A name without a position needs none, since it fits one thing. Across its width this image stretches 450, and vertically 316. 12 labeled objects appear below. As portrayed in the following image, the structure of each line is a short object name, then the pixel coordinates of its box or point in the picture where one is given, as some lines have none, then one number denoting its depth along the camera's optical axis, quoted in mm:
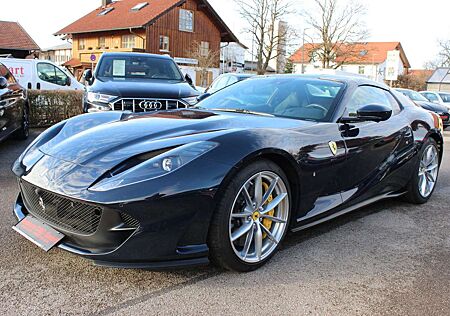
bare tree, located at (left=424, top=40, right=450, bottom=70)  61825
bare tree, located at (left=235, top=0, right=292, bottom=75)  46812
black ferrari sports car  2461
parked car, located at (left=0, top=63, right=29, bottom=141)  6406
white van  13737
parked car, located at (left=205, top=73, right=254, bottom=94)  12453
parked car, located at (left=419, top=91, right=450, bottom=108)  19244
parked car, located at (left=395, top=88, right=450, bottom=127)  15945
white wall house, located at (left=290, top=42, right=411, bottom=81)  66088
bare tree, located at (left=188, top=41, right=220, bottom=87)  36328
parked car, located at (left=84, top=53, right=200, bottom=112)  6816
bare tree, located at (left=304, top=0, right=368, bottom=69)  44031
